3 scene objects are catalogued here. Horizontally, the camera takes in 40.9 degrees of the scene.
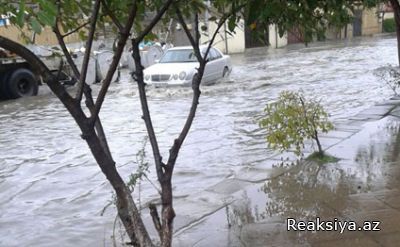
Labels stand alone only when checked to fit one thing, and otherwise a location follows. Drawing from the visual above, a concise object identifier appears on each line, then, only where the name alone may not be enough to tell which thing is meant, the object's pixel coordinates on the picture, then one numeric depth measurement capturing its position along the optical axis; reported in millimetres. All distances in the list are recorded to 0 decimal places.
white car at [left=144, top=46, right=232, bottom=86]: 18203
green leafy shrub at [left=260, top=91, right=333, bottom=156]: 6684
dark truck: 19141
